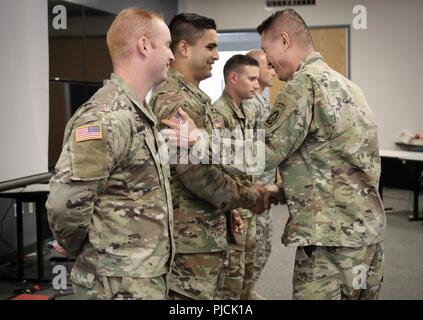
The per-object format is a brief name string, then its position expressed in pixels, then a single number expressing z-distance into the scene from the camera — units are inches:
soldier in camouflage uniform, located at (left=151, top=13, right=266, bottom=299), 93.6
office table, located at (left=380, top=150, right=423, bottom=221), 270.9
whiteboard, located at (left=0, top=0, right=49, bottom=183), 180.9
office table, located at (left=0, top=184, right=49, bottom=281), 177.9
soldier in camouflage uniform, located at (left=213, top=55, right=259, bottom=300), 128.5
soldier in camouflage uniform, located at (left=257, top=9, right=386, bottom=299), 86.7
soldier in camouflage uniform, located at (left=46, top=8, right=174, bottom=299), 66.9
